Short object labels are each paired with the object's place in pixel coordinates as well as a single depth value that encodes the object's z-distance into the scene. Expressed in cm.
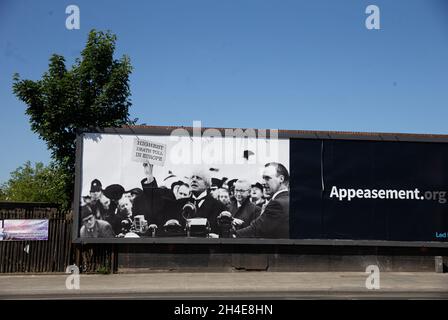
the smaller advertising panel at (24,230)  1675
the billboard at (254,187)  1739
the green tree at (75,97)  1852
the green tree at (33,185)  2022
